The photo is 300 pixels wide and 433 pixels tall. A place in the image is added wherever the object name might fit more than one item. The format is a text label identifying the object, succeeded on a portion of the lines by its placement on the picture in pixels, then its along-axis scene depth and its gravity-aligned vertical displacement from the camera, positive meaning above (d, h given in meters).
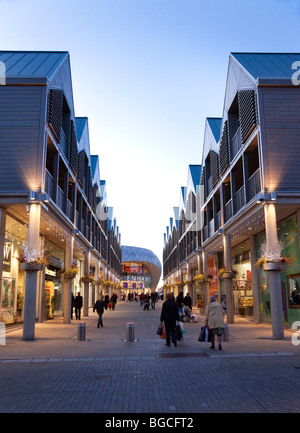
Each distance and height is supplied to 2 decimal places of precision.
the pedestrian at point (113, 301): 35.61 -0.70
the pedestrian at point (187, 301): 23.15 -0.52
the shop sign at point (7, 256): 16.20 +1.61
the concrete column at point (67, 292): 20.42 +0.10
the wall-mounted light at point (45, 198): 14.19 +3.47
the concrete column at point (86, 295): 27.83 -0.10
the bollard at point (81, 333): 13.28 -1.32
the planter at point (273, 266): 13.25 +0.83
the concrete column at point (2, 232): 15.25 +2.46
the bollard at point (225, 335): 12.79 -1.41
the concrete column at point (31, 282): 13.23 +0.42
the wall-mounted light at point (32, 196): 13.79 +3.45
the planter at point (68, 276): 19.83 +0.90
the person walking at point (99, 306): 17.03 -0.55
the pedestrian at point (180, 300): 18.88 -0.40
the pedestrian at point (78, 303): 22.98 -0.54
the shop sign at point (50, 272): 22.31 +1.28
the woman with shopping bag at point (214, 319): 10.99 -0.77
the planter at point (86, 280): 26.03 +0.90
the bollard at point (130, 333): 12.97 -1.31
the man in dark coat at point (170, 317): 11.78 -0.74
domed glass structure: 105.00 +6.48
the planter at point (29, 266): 13.26 +0.94
